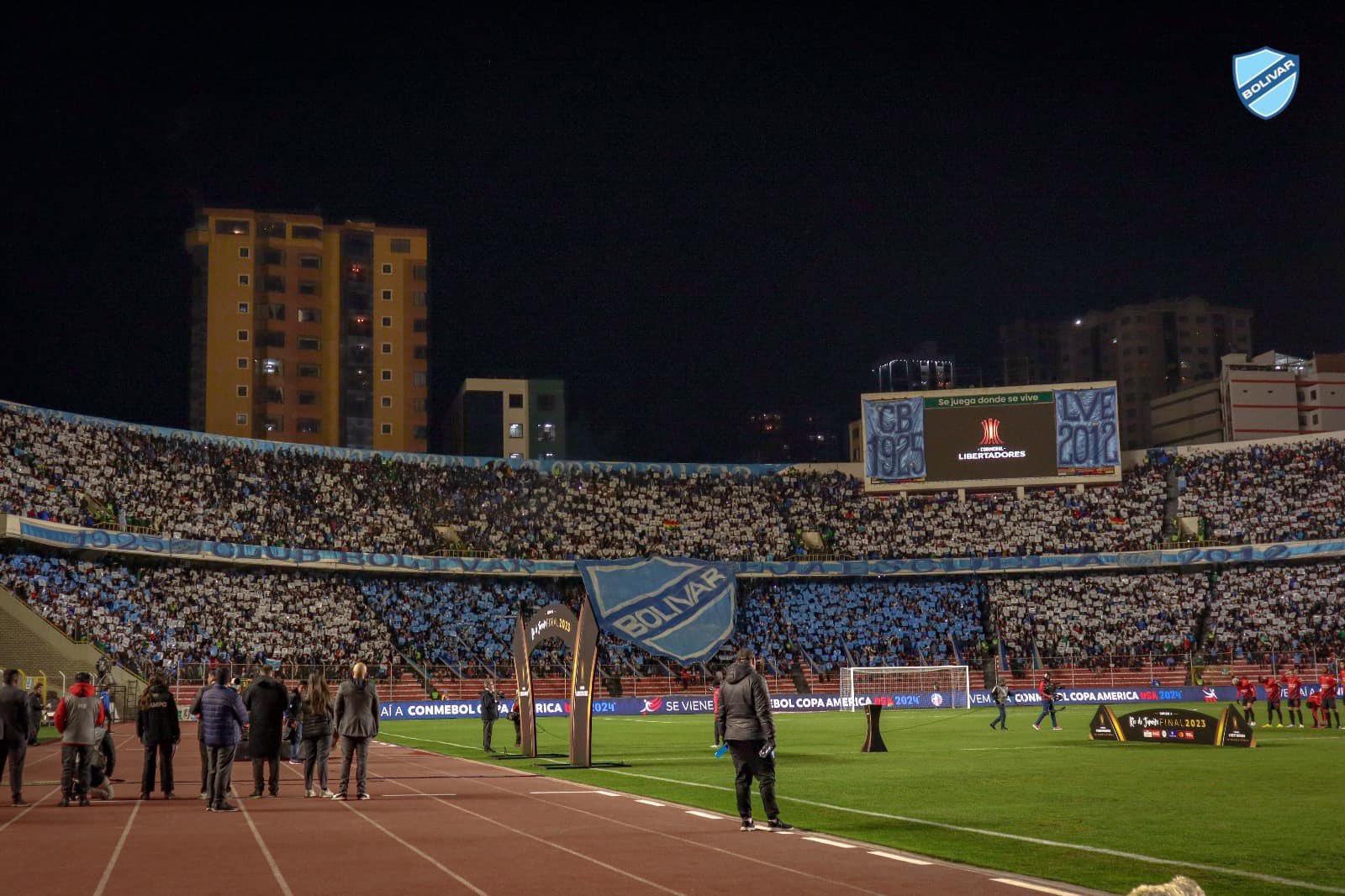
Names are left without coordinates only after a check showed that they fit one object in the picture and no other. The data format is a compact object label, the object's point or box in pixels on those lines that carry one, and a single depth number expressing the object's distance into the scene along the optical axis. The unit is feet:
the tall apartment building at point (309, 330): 370.32
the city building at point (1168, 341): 634.43
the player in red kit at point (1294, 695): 124.98
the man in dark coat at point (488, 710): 109.19
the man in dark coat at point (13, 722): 61.57
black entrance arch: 87.86
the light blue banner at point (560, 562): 188.24
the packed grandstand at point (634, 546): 193.36
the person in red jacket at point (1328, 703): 126.21
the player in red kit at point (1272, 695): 125.87
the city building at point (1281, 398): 396.57
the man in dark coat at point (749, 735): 49.32
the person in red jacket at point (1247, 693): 128.73
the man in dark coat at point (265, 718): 65.67
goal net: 204.74
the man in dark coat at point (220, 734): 60.08
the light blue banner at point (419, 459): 208.39
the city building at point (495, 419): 427.74
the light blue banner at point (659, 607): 199.62
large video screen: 257.55
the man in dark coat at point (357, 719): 64.69
